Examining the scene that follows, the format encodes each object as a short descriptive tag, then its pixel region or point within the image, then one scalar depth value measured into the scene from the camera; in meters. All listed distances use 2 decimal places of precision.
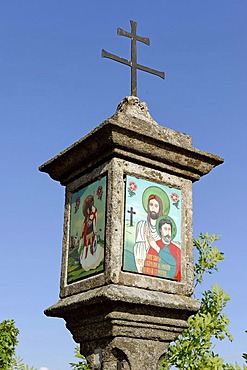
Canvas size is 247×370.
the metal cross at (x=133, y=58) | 5.73
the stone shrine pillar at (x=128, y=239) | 4.79
